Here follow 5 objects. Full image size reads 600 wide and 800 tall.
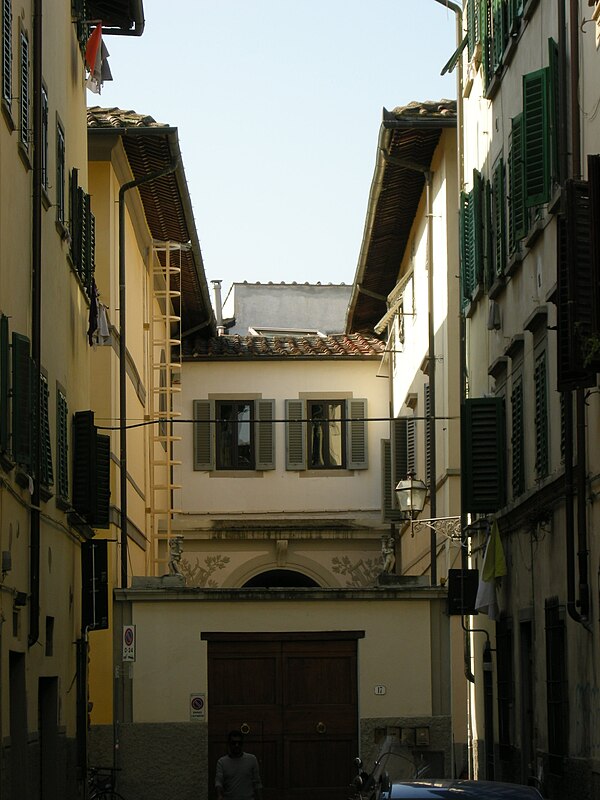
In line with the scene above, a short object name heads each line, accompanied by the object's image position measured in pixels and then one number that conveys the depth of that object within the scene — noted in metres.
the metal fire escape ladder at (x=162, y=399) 37.06
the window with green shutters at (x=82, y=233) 23.86
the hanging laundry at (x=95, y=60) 25.97
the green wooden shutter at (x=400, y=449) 39.19
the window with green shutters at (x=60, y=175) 22.23
